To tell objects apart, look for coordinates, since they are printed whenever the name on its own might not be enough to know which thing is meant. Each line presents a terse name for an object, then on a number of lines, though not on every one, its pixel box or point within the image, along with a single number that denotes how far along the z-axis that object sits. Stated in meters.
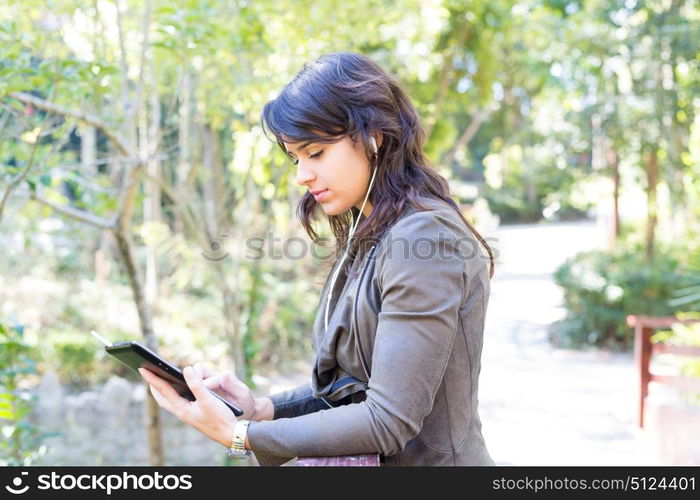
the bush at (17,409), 2.70
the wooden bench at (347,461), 1.35
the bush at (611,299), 10.18
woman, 1.31
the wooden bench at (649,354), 5.12
